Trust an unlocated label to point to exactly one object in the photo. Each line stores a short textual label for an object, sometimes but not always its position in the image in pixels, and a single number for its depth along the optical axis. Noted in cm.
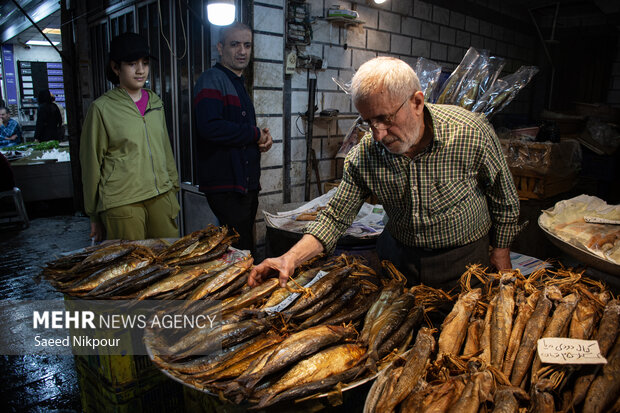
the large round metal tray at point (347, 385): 155
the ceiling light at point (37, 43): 1795
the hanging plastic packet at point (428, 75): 421
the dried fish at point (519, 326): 163
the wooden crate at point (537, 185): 504
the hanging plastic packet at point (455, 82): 420
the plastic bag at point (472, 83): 415
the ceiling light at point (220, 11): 429
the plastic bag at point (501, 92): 418
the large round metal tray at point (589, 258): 214
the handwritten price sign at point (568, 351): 149
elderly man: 198
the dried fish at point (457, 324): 172
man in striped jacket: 382
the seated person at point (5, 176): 722
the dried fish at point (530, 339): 156
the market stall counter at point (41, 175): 828
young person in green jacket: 335
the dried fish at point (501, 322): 167
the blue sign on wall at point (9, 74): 1752
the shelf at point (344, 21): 565
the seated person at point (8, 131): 1124
